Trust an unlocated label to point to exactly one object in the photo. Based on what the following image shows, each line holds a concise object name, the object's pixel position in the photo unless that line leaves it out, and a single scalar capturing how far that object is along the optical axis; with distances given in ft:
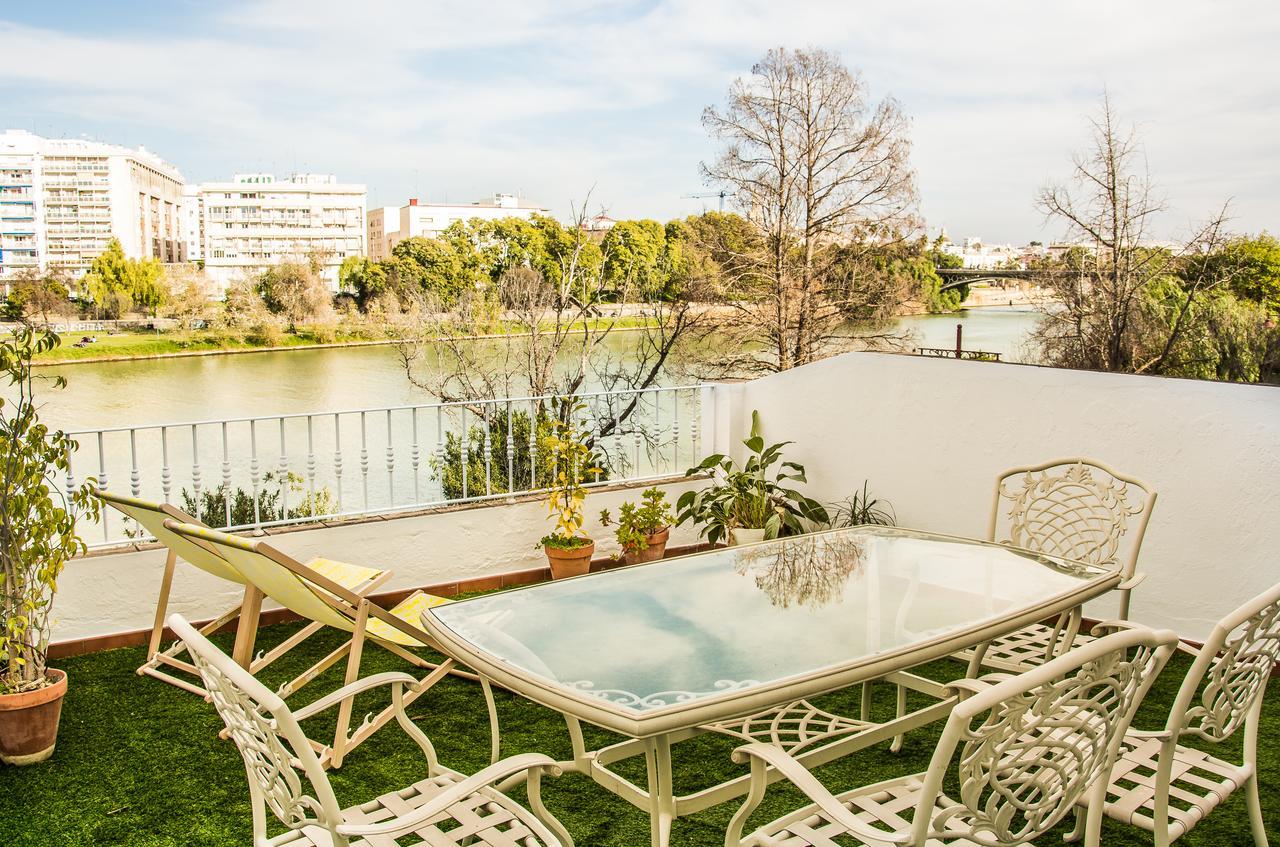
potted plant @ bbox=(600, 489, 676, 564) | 16.88
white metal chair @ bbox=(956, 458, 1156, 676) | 10.38
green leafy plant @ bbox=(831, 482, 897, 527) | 17.26
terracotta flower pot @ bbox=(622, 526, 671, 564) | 16.98
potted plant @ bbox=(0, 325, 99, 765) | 10.22
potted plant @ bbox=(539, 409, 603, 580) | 16.34
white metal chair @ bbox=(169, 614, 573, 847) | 5.32
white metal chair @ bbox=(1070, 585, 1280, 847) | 6.45
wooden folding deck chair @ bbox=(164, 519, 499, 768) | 9.95
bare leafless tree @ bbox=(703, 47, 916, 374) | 62.80
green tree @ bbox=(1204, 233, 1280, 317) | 30.42
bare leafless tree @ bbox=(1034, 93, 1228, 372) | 33.12
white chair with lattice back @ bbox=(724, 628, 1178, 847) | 5.43
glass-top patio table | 7.07
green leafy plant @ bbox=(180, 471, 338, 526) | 27.53
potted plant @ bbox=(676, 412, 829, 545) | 17.52
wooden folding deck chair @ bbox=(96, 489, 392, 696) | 11.34
